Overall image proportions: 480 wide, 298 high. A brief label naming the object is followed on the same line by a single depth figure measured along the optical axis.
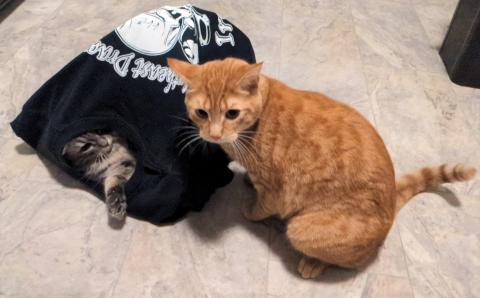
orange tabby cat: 1.09
